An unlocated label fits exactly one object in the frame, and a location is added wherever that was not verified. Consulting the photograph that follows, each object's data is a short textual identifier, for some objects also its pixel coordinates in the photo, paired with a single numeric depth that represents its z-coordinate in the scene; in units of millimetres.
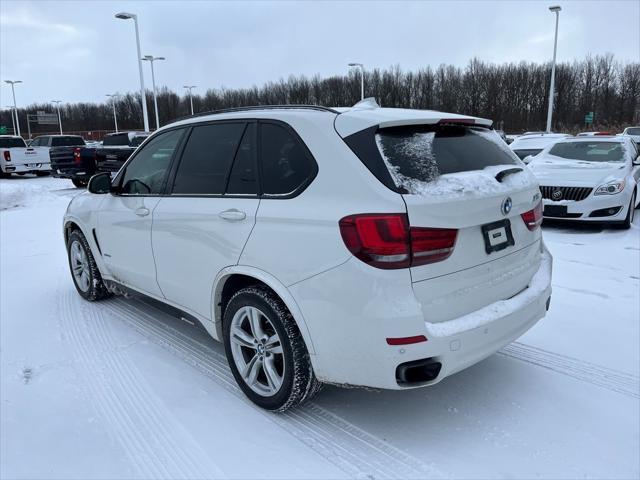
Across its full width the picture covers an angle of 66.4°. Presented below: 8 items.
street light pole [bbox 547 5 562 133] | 30000
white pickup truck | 21016
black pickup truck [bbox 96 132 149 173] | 15312
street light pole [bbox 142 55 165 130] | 36428
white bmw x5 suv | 2398
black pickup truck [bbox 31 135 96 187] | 16422
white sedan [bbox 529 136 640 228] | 7867
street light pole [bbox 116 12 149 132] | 25281
